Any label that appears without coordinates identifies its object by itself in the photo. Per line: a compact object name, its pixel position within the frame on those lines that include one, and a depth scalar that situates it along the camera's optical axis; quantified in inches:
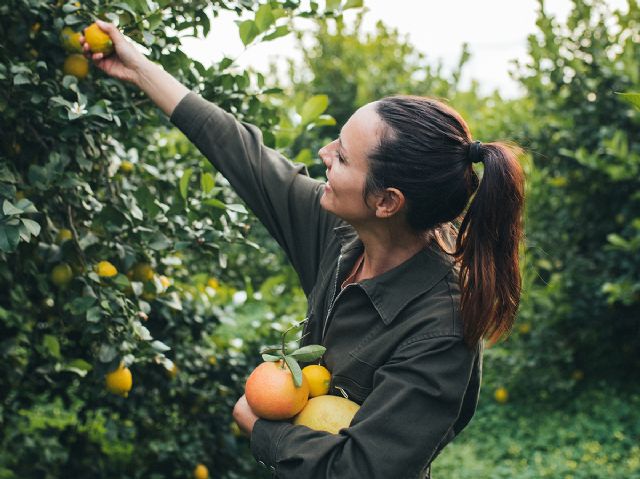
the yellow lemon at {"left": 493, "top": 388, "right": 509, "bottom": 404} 193.0
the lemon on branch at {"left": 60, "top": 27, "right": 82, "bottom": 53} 72.8
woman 57.1
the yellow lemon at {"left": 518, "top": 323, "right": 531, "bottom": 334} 188.5
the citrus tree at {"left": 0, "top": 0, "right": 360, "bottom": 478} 72.2
